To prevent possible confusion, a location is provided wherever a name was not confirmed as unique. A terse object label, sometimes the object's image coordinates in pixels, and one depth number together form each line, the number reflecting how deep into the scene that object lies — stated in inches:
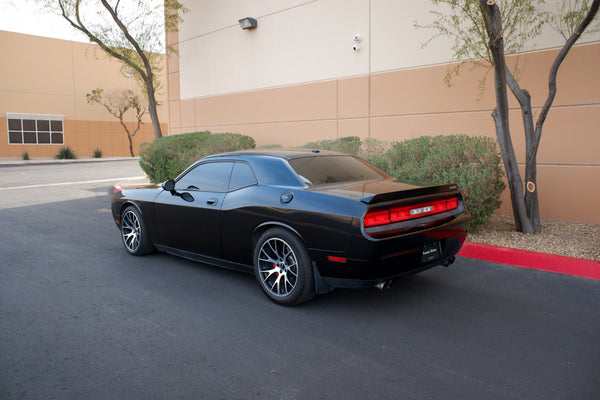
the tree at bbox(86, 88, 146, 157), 1454.2
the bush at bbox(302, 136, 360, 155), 369.6
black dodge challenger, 160.4
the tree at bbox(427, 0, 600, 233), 251.0
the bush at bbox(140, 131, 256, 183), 483.5
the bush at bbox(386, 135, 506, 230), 270.8
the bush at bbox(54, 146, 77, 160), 1341.0
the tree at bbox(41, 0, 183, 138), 633.0
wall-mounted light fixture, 535.8
